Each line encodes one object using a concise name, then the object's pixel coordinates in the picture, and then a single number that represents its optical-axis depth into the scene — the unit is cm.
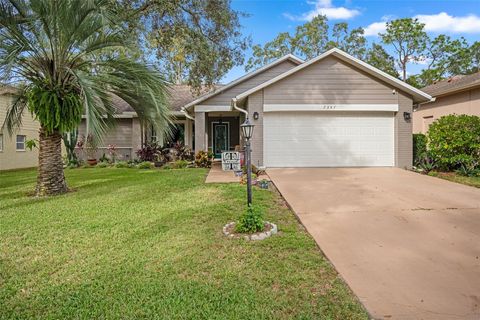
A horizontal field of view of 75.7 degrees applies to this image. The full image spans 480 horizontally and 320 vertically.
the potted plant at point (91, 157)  1653
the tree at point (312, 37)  3472
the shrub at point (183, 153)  1658
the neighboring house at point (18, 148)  1723
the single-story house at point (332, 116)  1208
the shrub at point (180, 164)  1462
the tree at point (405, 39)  3250
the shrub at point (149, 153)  1647
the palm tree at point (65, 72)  706
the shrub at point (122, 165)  1541
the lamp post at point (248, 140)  543
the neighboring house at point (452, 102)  1401
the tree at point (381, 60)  3369
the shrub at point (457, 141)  1075
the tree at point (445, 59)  3319
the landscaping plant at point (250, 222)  483
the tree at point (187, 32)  1149
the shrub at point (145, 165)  1491
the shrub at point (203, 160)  1443
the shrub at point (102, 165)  1582
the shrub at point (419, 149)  1252
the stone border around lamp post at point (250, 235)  468
